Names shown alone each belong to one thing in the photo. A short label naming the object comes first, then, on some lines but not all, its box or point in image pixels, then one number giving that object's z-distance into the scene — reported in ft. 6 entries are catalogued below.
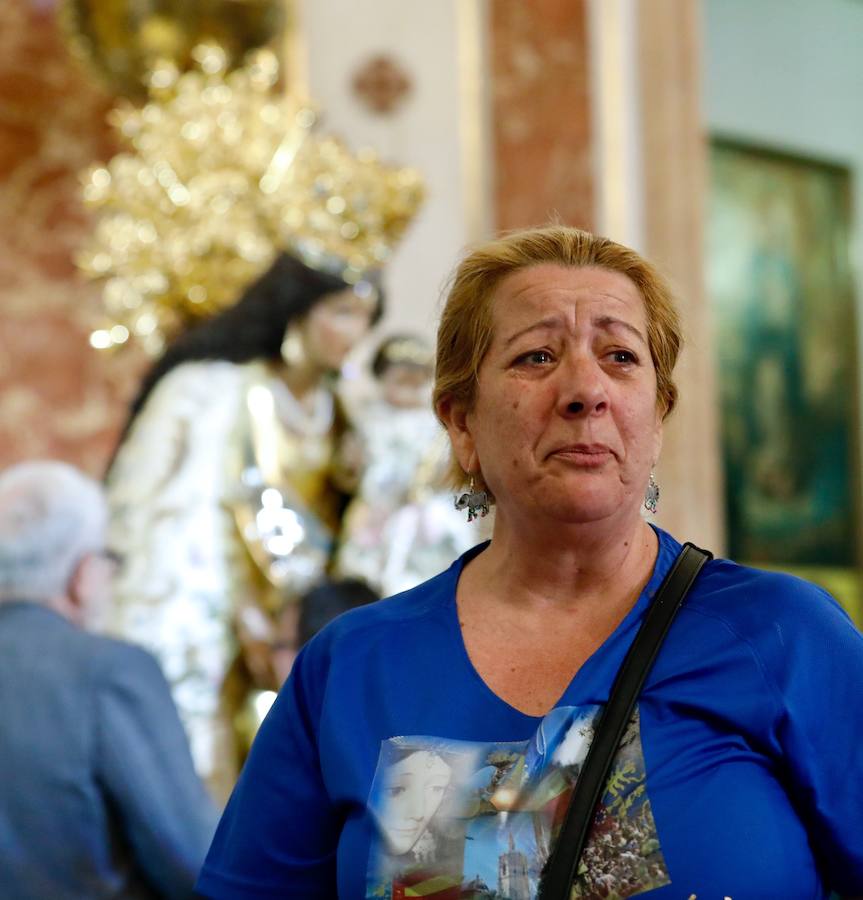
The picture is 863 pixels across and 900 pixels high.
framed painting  36.32
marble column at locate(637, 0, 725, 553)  24.49
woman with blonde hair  5.90
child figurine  18.34
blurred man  9.61
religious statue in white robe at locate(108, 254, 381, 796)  17.30
